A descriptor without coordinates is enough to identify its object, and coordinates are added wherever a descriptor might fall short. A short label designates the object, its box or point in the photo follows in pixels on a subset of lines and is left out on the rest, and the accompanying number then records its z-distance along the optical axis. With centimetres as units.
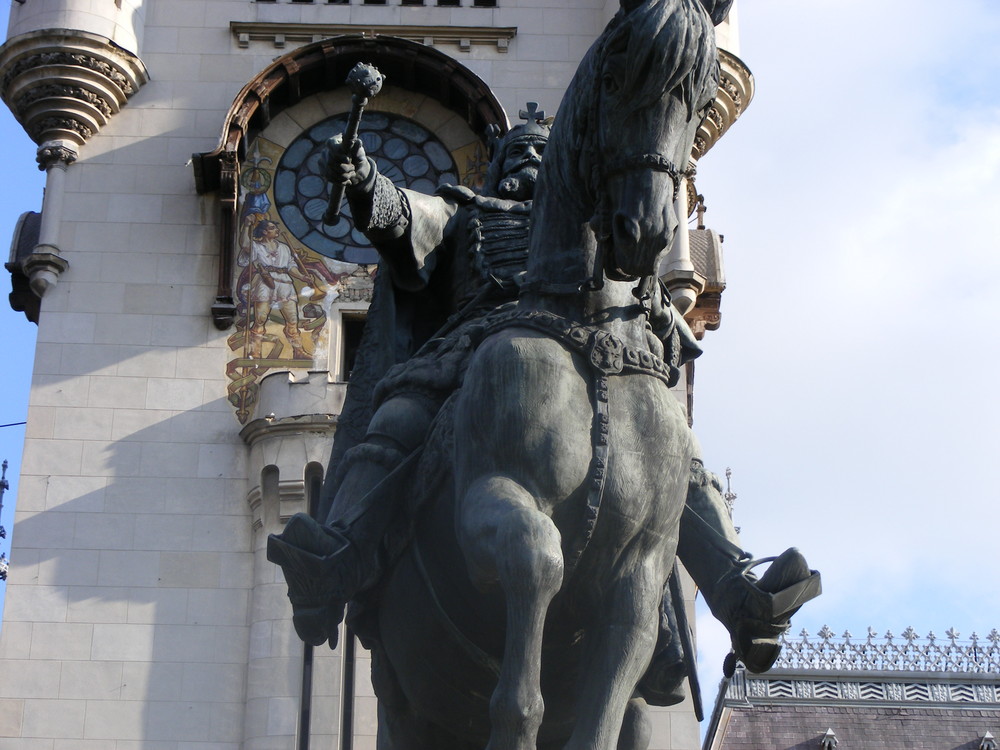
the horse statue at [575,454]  1021
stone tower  4387
